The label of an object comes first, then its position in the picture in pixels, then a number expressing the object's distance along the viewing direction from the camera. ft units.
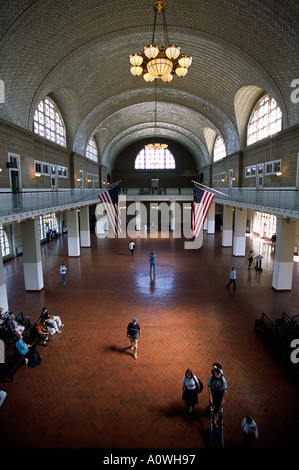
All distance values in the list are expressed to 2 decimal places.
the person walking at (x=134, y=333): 24.81
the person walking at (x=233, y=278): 41.52
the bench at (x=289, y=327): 24.92
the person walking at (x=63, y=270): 43.91
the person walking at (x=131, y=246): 64.41
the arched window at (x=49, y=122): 57.26
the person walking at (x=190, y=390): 17.85
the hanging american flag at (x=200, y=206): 39.96
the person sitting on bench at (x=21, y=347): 23.34
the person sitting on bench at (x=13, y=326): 25.12
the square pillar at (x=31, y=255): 38.65
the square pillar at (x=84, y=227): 70.64
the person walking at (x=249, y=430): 15.17
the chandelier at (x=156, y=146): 83.87
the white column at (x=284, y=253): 39.19
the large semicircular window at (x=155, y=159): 136.36
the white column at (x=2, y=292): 30.05
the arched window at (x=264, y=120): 52.71
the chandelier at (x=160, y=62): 26.61
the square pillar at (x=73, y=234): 59.82
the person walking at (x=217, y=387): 17.35
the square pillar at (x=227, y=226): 71.97
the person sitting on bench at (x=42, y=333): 26.66
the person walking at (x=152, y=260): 48.34
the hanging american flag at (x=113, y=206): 48.52
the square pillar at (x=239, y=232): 60.95
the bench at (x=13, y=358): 21.22
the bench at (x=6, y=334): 24.52
